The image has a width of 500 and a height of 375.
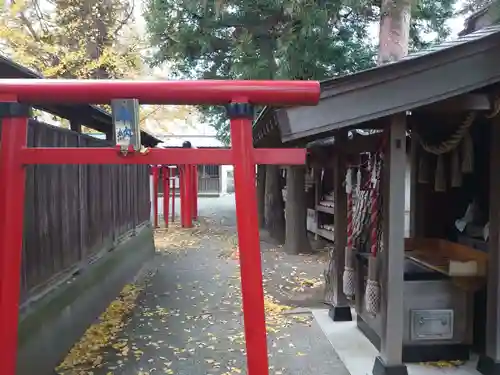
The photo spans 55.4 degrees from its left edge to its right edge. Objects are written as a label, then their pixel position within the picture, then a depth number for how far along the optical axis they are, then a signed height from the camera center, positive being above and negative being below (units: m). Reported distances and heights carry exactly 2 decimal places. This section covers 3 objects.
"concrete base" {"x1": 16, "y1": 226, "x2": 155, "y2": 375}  4.15 -1.56
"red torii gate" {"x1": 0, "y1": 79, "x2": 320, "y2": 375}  2.62 +0.10
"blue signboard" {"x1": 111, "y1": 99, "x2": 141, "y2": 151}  2.62 +0.28
